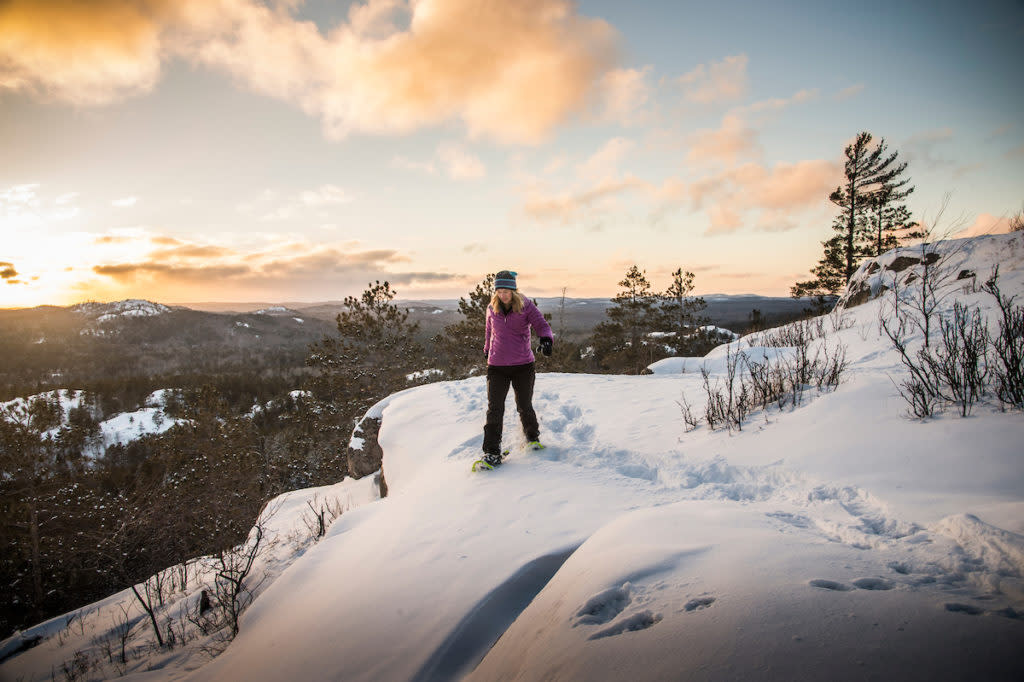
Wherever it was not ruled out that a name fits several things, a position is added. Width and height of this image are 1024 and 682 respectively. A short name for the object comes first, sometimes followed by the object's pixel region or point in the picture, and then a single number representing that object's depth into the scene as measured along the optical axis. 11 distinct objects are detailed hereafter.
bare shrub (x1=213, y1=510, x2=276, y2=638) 2.77
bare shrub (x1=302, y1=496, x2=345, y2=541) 4.22
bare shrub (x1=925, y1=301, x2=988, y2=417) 3.15
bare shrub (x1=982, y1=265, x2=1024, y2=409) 3.01
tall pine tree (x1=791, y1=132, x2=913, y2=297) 23.06
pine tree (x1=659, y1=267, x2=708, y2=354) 21.78
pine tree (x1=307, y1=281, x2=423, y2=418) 18.44
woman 4.13
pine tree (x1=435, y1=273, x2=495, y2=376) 18.69
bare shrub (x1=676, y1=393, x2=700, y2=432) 4.28
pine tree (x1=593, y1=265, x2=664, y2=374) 22.00
